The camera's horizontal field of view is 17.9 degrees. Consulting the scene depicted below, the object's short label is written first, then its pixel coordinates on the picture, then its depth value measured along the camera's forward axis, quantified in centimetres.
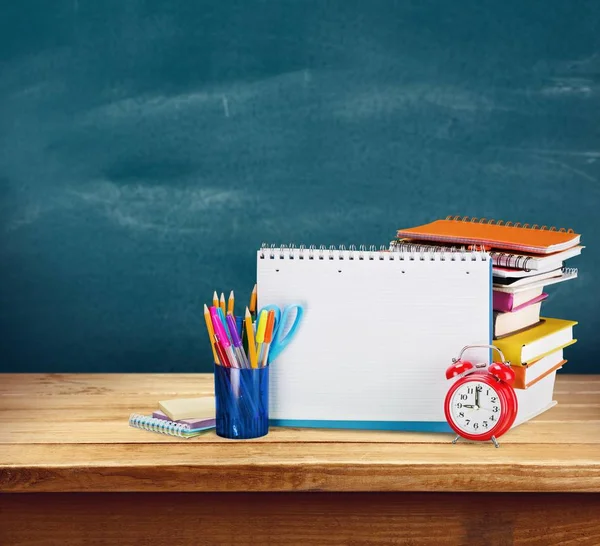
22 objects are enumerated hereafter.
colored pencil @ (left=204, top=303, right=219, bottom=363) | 251
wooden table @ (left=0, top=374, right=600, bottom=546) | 241
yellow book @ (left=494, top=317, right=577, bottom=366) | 255
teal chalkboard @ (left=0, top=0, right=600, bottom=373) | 318
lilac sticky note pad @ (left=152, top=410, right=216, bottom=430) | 253
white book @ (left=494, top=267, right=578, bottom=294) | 258
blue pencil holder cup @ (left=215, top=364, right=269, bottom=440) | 251
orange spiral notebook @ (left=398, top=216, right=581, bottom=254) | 261
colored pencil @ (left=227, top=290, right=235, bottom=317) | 255
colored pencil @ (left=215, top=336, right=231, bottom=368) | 251
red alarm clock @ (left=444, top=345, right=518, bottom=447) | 249
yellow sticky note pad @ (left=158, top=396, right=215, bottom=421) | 258
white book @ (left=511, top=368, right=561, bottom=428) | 258
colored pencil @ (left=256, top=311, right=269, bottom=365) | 250
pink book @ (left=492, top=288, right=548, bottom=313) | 259
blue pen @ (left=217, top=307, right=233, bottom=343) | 250
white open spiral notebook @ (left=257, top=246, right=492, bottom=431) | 254
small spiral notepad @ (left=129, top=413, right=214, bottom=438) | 253
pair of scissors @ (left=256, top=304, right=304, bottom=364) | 254
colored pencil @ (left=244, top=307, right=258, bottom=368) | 249
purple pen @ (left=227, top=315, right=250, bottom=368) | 250
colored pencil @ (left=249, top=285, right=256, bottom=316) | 258
